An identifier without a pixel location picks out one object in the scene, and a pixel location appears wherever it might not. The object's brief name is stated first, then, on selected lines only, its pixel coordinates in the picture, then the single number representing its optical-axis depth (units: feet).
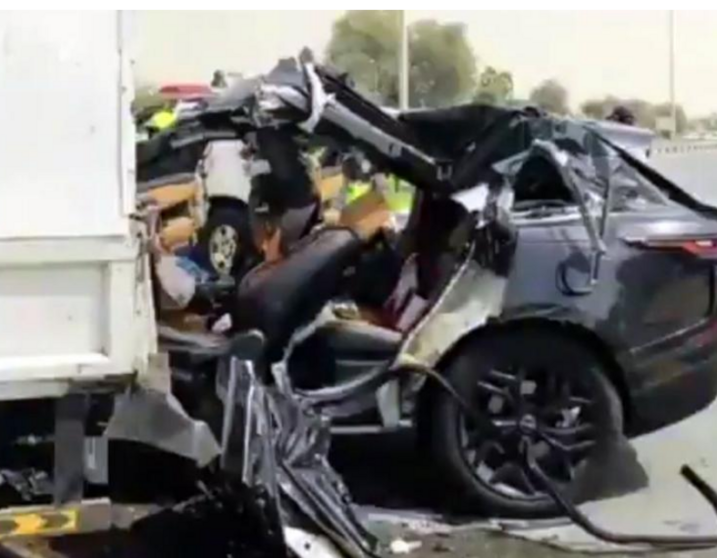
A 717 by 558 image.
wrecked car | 21.71
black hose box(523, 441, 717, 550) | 19.98
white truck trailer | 13.83
